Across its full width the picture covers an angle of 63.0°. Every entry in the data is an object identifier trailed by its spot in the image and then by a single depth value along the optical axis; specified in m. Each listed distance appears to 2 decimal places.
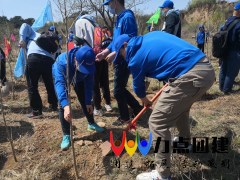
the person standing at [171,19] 3.36
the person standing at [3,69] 3.32
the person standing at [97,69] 2.71
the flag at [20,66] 4.22
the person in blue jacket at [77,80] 1.99
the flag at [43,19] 4.05
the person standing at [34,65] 2.94
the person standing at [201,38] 8.19
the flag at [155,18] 4.05
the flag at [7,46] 4.33
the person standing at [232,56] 3.40
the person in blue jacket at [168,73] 1.61
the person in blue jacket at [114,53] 2.40
